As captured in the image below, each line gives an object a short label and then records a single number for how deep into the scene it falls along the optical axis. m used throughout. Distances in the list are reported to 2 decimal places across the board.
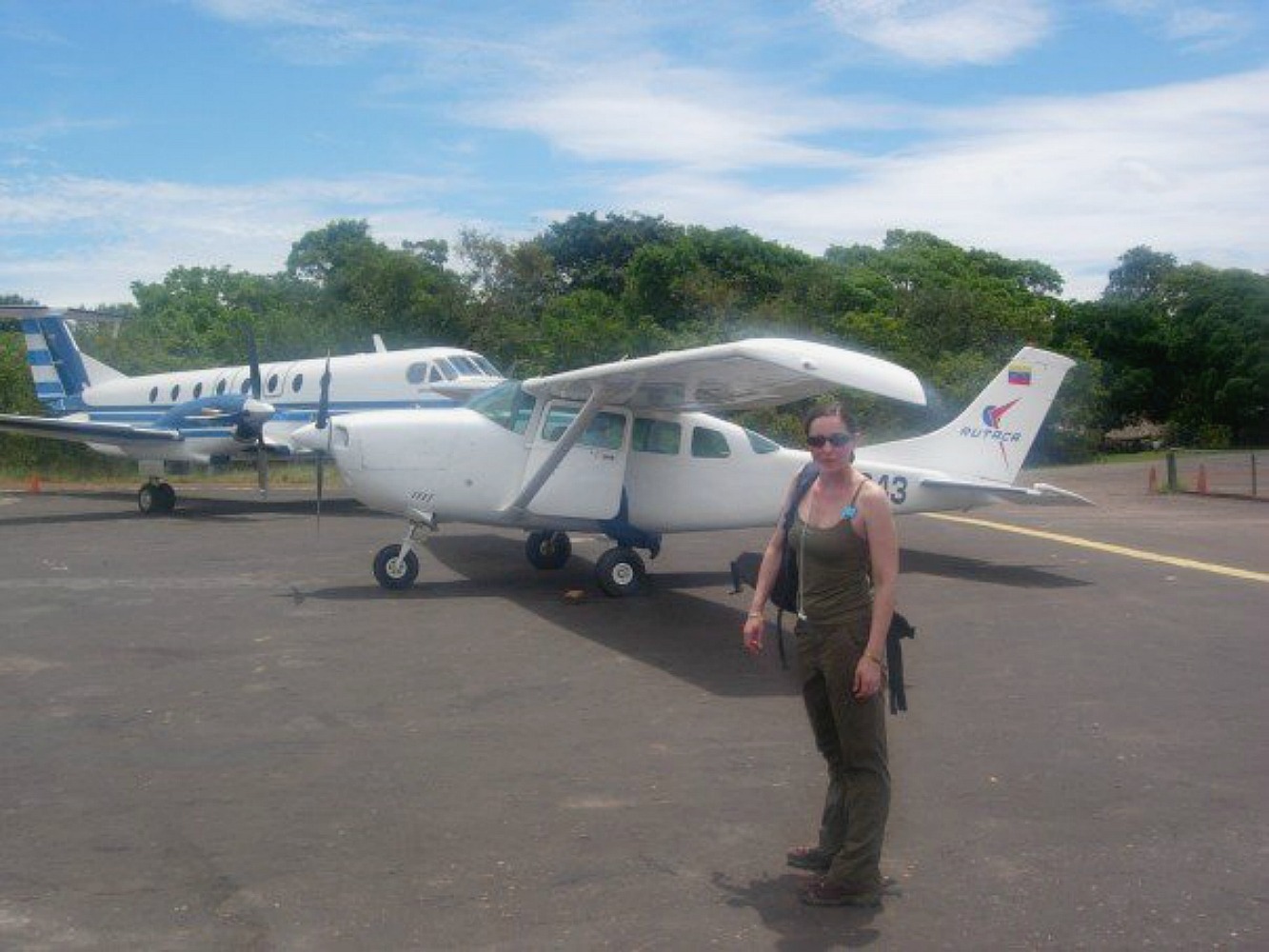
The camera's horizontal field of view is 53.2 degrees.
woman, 5.01
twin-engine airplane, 22.62
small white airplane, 13.04
